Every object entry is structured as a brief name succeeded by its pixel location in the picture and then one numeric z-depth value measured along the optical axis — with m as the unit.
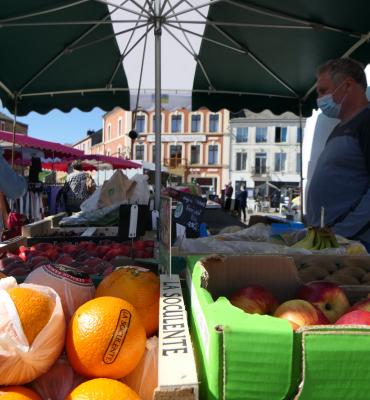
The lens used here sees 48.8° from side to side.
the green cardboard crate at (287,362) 0.69
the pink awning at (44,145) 7.22
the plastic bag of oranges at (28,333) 0.84
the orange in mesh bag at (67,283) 1.10
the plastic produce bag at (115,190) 4.70
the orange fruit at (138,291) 1.13
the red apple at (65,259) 2.11
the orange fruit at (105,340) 0.89
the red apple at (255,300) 1.11
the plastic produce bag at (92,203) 4.66
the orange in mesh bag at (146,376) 0.93
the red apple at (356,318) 0.95
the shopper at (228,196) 16.52
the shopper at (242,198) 18.88
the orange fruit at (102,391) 0.81
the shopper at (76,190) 7.46
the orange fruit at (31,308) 0.88
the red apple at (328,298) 1.20
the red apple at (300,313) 1.00
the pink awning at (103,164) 16.16
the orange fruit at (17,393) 0.81
